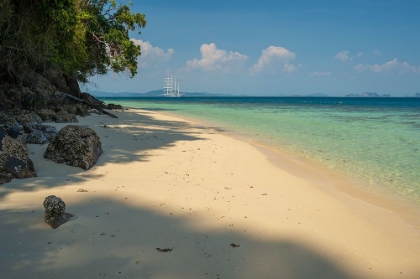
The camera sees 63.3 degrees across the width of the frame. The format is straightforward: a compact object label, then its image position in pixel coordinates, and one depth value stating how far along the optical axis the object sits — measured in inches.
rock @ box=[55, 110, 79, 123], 497.6
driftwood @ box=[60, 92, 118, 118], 668.7
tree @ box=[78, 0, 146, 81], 793.6
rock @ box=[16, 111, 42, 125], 413.3
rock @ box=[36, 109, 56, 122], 494.3
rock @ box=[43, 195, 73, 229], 134.1
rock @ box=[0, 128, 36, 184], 187.5
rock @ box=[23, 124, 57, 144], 291.9
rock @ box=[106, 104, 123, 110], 1066.3
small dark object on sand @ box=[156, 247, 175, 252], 125.0
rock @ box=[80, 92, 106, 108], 906.3
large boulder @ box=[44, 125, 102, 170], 239.8
